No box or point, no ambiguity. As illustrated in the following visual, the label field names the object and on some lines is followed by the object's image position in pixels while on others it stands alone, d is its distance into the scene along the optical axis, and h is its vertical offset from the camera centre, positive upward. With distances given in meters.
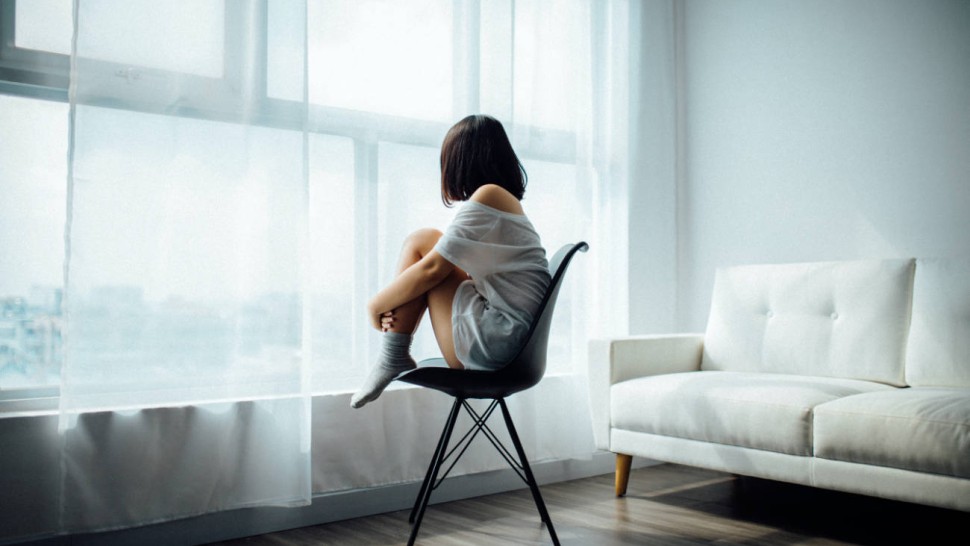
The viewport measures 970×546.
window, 2.07 +0.57
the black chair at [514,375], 1.91 -0.17
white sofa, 1.99 -0.24
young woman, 1.96 +0.05
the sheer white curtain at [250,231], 2.10 +0.23
